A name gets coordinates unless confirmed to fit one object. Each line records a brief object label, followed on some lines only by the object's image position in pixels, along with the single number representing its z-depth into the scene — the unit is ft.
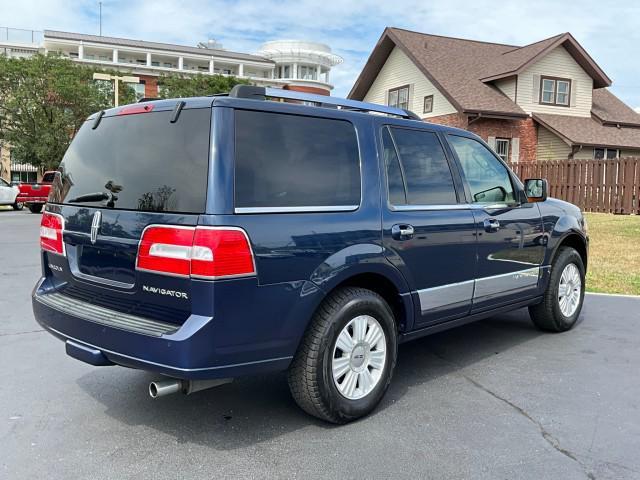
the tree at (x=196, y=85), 146.82
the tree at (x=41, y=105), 113.39
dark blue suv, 10.12
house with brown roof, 87.61
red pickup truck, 83.97
